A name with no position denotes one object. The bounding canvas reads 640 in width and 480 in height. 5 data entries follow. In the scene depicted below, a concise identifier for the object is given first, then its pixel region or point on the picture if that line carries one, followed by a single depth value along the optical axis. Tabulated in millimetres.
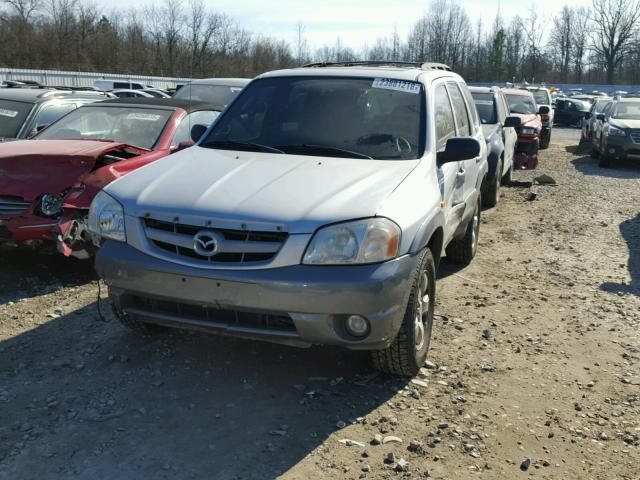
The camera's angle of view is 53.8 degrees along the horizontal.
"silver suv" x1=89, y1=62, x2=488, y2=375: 3270
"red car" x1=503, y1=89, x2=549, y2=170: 13953
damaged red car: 5223
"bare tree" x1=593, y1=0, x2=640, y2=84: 79750
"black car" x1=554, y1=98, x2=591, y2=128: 34000
